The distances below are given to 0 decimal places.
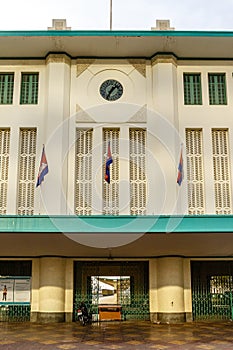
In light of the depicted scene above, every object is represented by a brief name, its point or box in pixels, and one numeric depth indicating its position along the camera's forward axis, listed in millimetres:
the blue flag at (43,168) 17094
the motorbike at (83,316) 17391
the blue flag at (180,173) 17656
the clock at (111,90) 20531
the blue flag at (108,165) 17277
